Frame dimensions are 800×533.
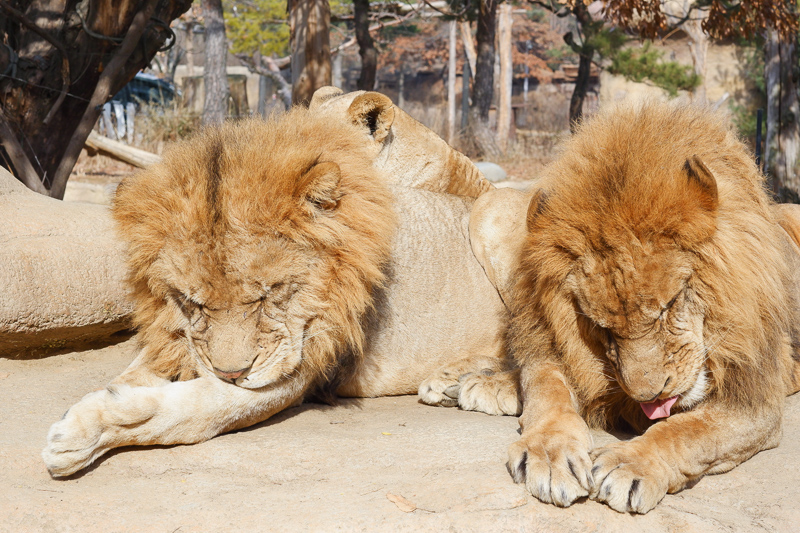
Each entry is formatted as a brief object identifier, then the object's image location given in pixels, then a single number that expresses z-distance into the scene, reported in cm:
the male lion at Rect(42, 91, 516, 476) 292
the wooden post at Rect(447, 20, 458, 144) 3459
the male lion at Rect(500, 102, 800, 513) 272
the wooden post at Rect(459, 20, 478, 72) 3072
